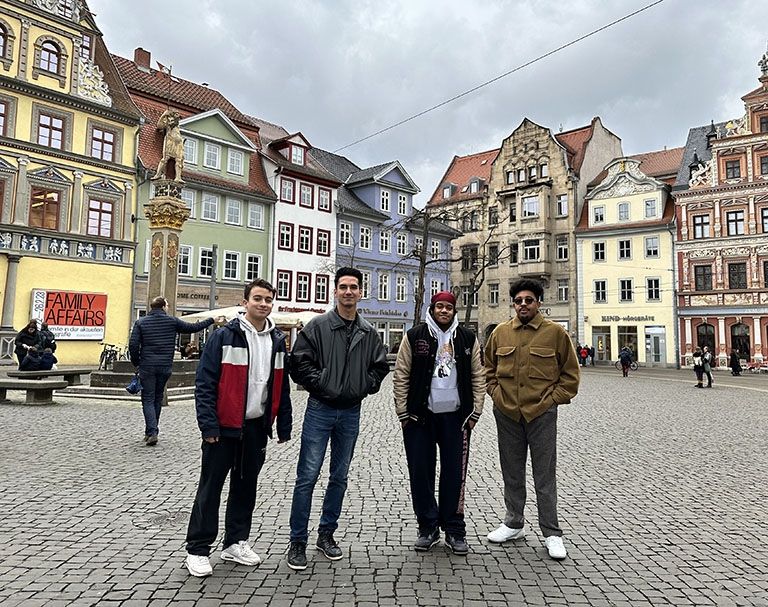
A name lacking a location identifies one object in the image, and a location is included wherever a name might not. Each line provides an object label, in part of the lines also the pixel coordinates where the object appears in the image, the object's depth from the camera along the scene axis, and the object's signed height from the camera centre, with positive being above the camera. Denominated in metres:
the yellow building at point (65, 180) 25.11 +6.67
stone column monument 15.47 +2.94
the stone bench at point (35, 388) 12.00 -1.05
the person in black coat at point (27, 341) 14.13 -0.17
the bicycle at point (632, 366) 39.06 -1.60
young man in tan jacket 4.62 -0.43
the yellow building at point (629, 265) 42.72 +5.50
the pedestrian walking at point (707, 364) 22.80 -0.80
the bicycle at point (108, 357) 22.28 -0.83
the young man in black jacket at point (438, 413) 4.53 -0.56
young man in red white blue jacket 4.01 -0.53
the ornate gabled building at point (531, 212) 47.25 +10.25
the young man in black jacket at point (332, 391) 4.25 -0.37
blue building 40.50 +6.94
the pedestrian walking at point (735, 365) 34.03 -1.22
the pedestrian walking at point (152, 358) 8.25 -0.31
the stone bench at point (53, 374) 13.09 -0.89
